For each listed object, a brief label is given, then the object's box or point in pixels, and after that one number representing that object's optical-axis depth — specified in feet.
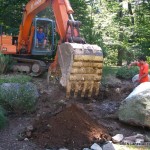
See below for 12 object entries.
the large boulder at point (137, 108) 16.96
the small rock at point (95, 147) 14.15
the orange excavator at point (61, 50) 19.39
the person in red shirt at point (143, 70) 21.85
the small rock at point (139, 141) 15.31
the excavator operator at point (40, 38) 26.92
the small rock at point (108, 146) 14.15
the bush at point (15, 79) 21.42
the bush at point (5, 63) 25.12
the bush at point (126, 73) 29.45
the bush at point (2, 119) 15.24
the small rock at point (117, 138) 15.33
